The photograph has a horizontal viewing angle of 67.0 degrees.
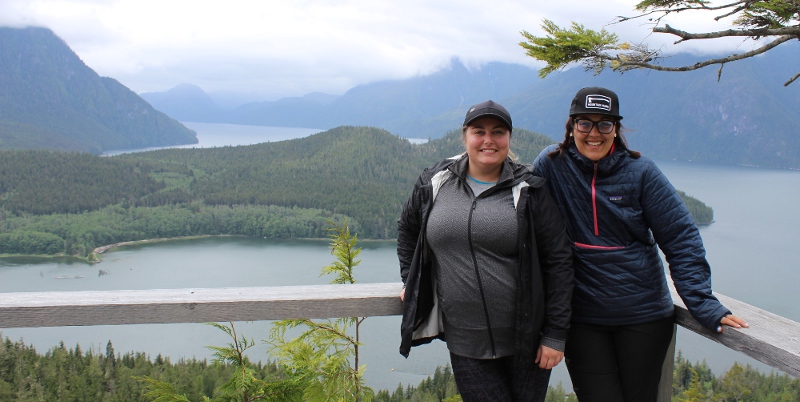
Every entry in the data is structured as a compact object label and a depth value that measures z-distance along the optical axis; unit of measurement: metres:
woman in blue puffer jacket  2.04
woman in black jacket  2.00
